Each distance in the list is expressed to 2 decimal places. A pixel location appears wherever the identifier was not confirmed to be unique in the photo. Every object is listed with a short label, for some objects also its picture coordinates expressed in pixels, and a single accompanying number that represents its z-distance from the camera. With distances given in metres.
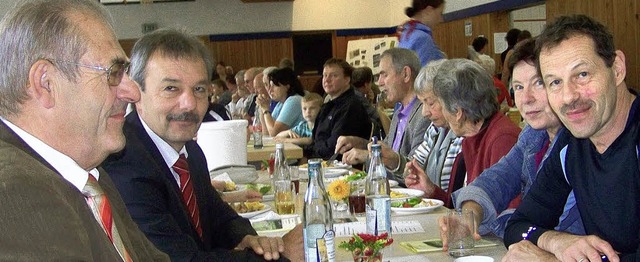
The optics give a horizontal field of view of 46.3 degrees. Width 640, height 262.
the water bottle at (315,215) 2.01
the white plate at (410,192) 3.13
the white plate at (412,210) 2.80
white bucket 4.14
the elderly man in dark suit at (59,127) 1.06
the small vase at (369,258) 1.96
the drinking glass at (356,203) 2.88
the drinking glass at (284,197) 3.06
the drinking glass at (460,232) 2.17
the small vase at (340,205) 2.98
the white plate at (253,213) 2.93
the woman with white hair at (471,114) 3.09
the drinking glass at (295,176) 3.31
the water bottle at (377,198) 2.38
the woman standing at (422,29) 5.44
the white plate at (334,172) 3.95
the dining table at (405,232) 2.17
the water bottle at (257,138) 5.94
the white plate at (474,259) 2.00
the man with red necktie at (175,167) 2.08
